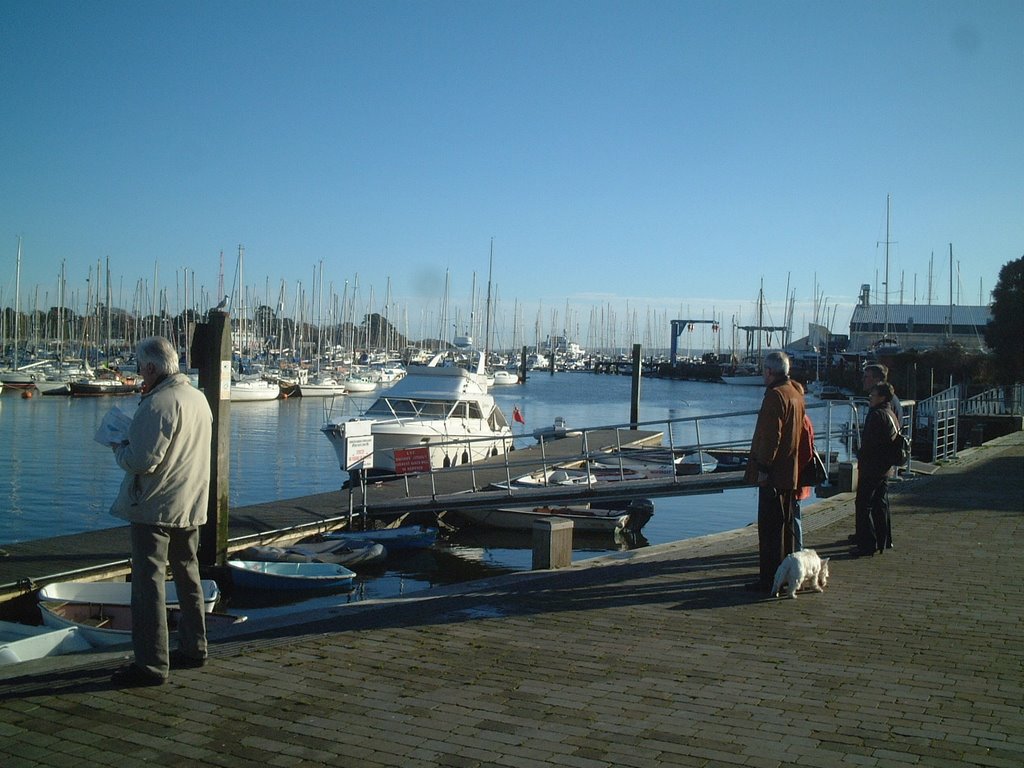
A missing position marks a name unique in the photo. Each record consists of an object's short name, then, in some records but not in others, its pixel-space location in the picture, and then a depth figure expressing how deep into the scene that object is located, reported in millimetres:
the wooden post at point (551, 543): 10688
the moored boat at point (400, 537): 18688
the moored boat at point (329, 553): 16297
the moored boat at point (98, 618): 10180
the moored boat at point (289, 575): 14742
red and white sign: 18969
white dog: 8633
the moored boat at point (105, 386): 69938
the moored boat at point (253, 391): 71625
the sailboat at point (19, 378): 71250
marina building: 98125
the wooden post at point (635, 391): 45094
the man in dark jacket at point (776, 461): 8602
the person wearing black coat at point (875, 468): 10398
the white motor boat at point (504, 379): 115562
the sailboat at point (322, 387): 80125
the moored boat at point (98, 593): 11055
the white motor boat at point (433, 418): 28062
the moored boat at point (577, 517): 21469
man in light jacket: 5863
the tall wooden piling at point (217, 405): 13852
